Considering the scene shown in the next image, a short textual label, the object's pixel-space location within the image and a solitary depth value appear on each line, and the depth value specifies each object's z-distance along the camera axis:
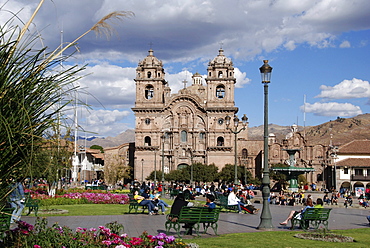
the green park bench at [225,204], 20.42
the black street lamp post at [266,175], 13.48
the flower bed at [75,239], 7.05
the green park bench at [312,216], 13.22
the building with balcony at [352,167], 61.62
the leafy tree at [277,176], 62.83
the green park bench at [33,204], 15.91
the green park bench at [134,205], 18.39
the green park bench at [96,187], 38.81
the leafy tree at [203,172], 64.06
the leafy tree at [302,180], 62.30
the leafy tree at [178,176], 64.38
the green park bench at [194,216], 11.17
